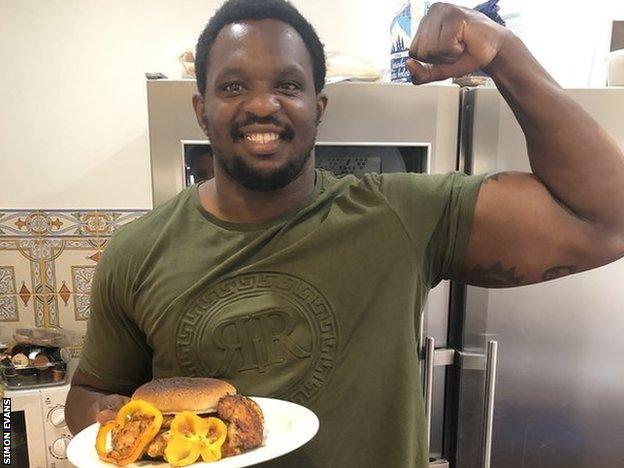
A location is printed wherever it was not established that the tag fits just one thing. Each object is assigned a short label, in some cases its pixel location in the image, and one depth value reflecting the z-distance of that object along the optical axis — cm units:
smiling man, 79
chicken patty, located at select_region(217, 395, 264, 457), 68
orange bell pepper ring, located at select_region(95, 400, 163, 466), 66
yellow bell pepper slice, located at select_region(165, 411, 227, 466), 65
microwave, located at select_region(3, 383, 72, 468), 142
